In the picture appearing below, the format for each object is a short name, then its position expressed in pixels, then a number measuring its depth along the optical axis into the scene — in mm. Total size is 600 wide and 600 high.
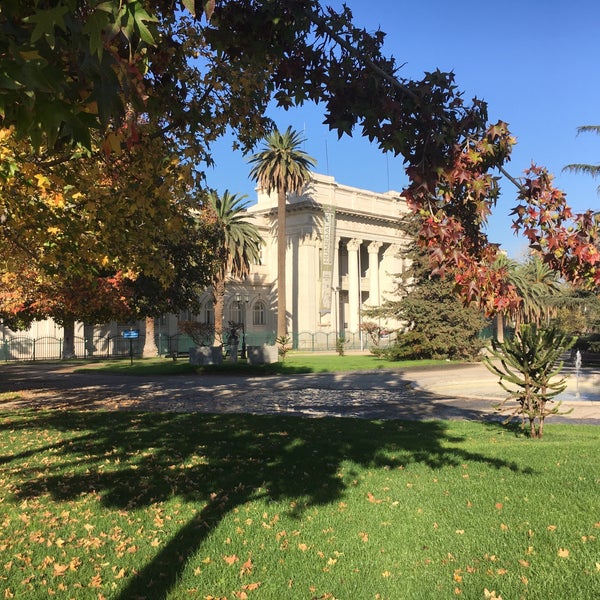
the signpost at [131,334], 32938
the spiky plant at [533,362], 9352
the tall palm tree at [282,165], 48812
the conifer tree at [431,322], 32125
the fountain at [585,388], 16578
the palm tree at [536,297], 40325
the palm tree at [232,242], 46500
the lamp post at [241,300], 59259
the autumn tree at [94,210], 8242
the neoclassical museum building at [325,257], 57406
